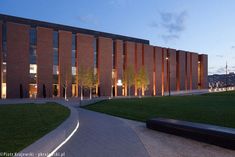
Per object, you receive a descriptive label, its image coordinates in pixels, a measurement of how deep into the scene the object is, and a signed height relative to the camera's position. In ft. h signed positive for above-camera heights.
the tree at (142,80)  122.18 +2.62
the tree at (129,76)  120.53 +5.28
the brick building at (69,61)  97.51 +15.77
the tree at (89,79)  105.75 +2.85
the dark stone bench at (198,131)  16.16 -5.14
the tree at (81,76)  106.42 +4.73
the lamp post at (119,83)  119.15 +0.45
